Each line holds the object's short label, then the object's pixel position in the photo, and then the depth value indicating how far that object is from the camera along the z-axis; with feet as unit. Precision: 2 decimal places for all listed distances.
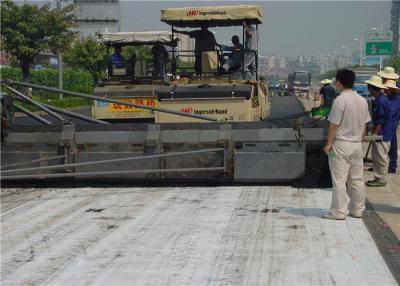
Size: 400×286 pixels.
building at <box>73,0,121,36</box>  195.42
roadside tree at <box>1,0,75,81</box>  118.32
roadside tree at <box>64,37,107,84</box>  152.05
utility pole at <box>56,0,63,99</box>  126.82
